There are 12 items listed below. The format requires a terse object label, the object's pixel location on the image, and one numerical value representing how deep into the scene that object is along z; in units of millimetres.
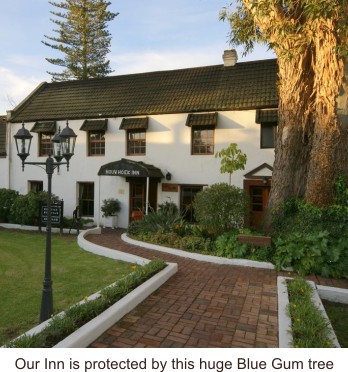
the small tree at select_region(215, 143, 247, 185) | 11414
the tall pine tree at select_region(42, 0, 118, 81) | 28625
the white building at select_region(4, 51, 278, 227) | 13156
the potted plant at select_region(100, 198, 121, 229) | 14796
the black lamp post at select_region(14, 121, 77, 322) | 4906
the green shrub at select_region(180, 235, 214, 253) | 9248
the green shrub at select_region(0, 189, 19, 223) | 15195
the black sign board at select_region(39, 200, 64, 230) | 12766
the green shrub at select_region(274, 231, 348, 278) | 7395
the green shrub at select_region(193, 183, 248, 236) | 9414
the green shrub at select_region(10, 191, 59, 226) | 14148
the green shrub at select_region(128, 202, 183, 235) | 11008
